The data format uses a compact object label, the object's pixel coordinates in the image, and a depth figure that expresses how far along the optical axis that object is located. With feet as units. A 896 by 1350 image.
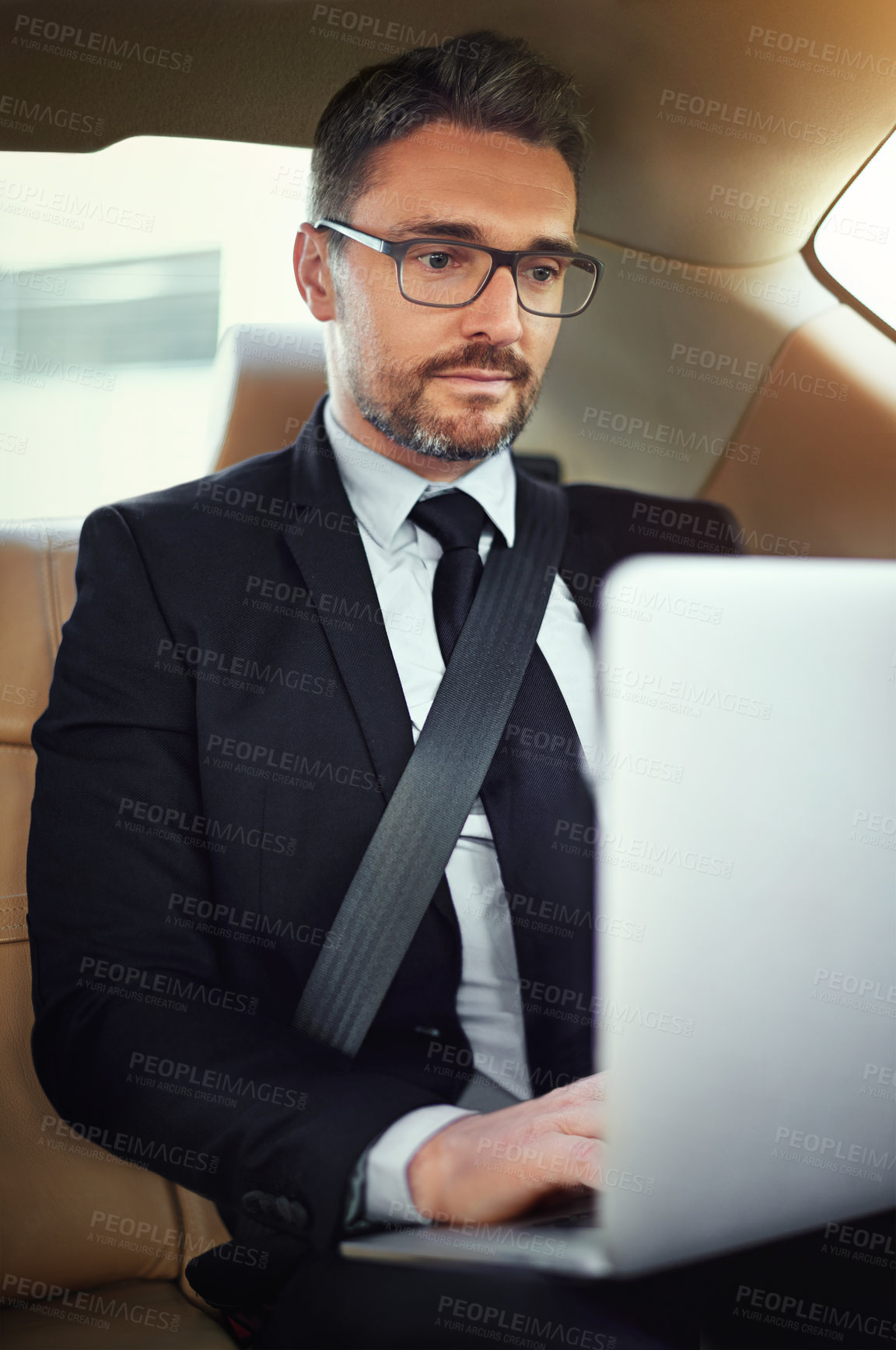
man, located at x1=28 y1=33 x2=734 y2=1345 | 2.98
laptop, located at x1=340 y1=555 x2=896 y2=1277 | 1.68
